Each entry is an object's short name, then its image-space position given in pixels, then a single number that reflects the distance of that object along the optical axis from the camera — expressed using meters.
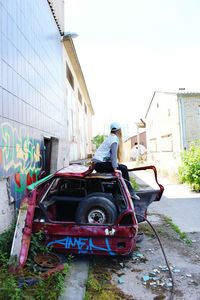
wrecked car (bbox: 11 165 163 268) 4.33
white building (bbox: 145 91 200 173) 17.88
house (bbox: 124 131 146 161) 39.99
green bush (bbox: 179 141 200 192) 11.48
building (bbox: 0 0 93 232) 5.09
